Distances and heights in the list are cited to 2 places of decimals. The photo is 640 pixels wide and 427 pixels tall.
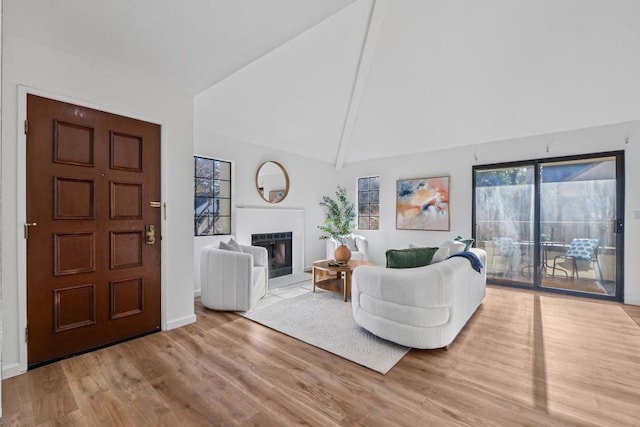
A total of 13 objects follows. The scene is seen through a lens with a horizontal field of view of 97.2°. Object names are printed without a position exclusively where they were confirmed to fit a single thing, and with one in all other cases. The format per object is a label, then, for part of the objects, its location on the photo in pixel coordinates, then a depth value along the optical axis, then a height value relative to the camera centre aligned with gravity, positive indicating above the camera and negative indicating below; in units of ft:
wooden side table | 12.15 -3.15
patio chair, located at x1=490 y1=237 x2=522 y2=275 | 14.84 -2.07
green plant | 19.51 -0.26
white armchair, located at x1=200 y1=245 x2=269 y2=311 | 10.56 -2.62
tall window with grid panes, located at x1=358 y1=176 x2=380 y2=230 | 20.04 +0.70
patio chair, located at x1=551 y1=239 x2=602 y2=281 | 13.04 -1.87
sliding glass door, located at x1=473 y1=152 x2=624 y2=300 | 12.72 -0.47
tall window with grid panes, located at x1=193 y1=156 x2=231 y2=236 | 13.38 +0.77
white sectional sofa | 7.54 -2.52
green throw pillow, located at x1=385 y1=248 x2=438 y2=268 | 8.70 -1.41
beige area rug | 7.47 -3.79
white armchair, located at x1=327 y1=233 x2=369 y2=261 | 18.02 -2.12
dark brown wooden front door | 6.92 -0.45
